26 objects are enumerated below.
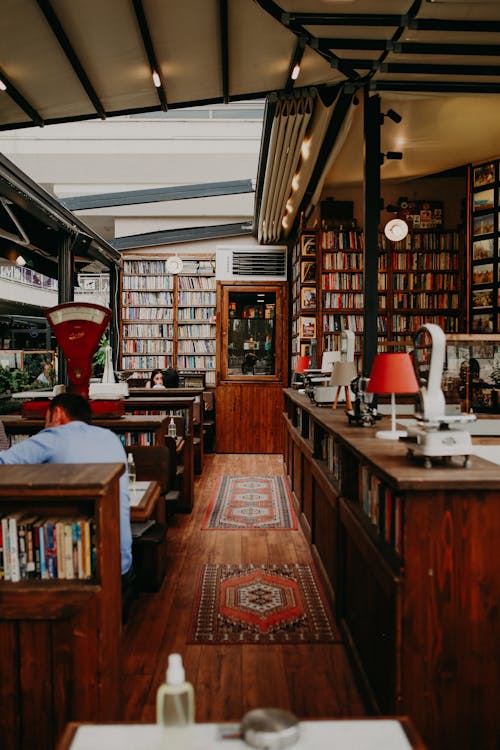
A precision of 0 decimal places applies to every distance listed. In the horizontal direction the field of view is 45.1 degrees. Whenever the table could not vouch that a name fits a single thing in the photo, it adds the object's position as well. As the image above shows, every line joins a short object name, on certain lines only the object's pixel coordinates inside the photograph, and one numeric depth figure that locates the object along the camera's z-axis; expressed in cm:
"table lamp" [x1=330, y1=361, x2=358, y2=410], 430
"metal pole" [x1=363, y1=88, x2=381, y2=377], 541
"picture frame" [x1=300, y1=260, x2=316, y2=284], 841
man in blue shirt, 265
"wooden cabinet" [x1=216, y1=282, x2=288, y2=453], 995
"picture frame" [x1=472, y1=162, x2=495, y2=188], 728
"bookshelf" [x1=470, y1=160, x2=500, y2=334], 723
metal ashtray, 115
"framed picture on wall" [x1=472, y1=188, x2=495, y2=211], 726
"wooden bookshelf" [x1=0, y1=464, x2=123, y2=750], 203
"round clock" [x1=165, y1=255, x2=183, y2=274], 975
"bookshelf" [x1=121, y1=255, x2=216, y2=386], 1048
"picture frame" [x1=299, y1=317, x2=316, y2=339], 848
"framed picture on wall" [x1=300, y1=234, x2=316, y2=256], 841
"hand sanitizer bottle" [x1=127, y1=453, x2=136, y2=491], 330
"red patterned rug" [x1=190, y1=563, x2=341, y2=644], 336
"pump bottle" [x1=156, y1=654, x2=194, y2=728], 113
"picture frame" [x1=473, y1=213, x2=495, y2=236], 724
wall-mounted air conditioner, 1016
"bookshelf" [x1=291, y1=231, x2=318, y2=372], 842
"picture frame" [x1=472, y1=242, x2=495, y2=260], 729
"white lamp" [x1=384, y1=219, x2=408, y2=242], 770
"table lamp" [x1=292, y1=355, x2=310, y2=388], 650
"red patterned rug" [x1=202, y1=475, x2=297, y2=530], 566
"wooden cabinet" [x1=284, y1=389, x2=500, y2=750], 208
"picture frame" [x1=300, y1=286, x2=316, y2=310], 845
